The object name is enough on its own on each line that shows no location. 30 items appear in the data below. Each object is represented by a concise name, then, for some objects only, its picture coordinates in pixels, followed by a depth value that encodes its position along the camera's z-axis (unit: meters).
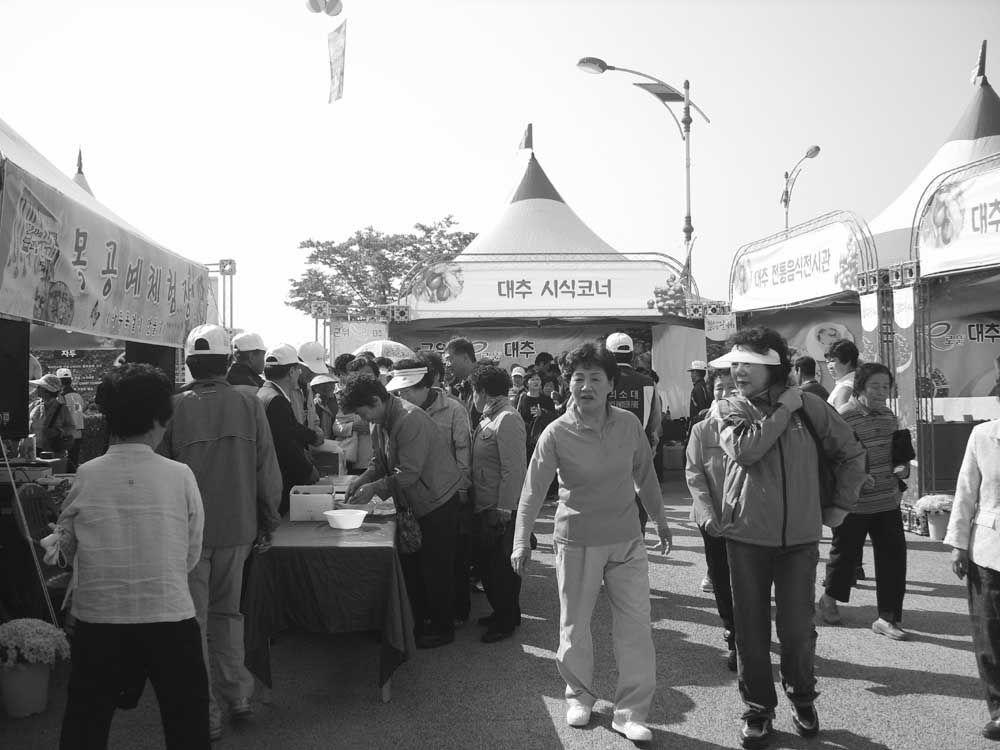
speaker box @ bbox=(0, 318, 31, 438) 5.14
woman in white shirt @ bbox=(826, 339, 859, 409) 5.76
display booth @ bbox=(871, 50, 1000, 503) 7.43
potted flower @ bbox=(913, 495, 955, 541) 6.70
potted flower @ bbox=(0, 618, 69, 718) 3.48
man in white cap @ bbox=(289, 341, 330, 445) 5.82
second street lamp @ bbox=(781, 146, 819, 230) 18.69
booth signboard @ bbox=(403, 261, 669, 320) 13.59
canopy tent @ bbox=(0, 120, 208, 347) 4.19
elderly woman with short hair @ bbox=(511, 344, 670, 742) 3.32
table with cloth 3.64
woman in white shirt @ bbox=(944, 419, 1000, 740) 3.25
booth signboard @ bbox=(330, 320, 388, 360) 13.04
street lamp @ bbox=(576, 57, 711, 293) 15.36
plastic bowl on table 3.96
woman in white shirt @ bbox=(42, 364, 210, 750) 2.41
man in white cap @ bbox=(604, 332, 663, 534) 5.84
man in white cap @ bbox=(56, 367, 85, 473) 9.62
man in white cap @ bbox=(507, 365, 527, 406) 10.03
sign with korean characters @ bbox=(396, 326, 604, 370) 14.50
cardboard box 4.21
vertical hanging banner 7.89
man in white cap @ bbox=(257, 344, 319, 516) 4.42
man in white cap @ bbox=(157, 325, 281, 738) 3.35
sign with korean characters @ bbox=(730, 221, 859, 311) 9.31
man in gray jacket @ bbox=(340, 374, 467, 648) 4.27
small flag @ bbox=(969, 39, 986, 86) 14.03
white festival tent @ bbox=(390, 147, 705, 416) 13.60
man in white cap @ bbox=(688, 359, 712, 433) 12.30
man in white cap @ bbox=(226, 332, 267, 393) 4.36
